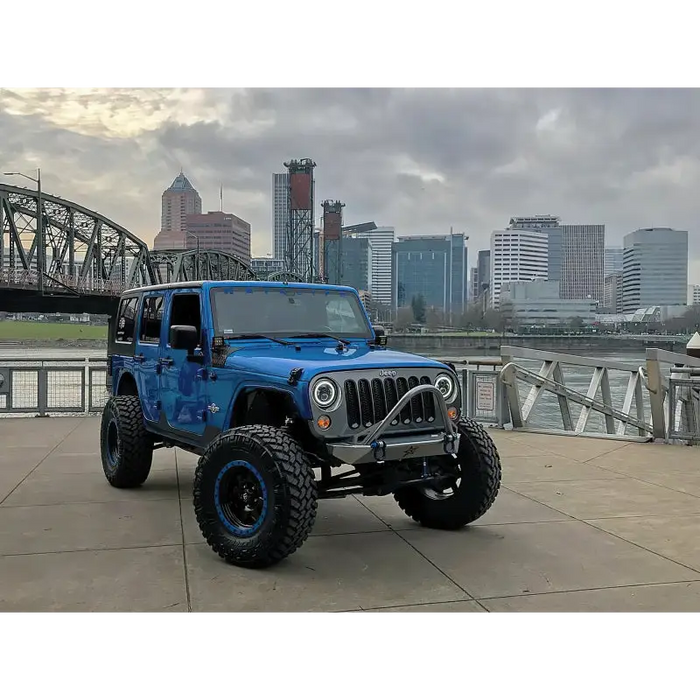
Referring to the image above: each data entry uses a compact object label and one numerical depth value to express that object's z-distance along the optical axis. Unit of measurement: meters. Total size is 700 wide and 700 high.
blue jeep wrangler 4.67
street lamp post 56.34
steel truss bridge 58.31
